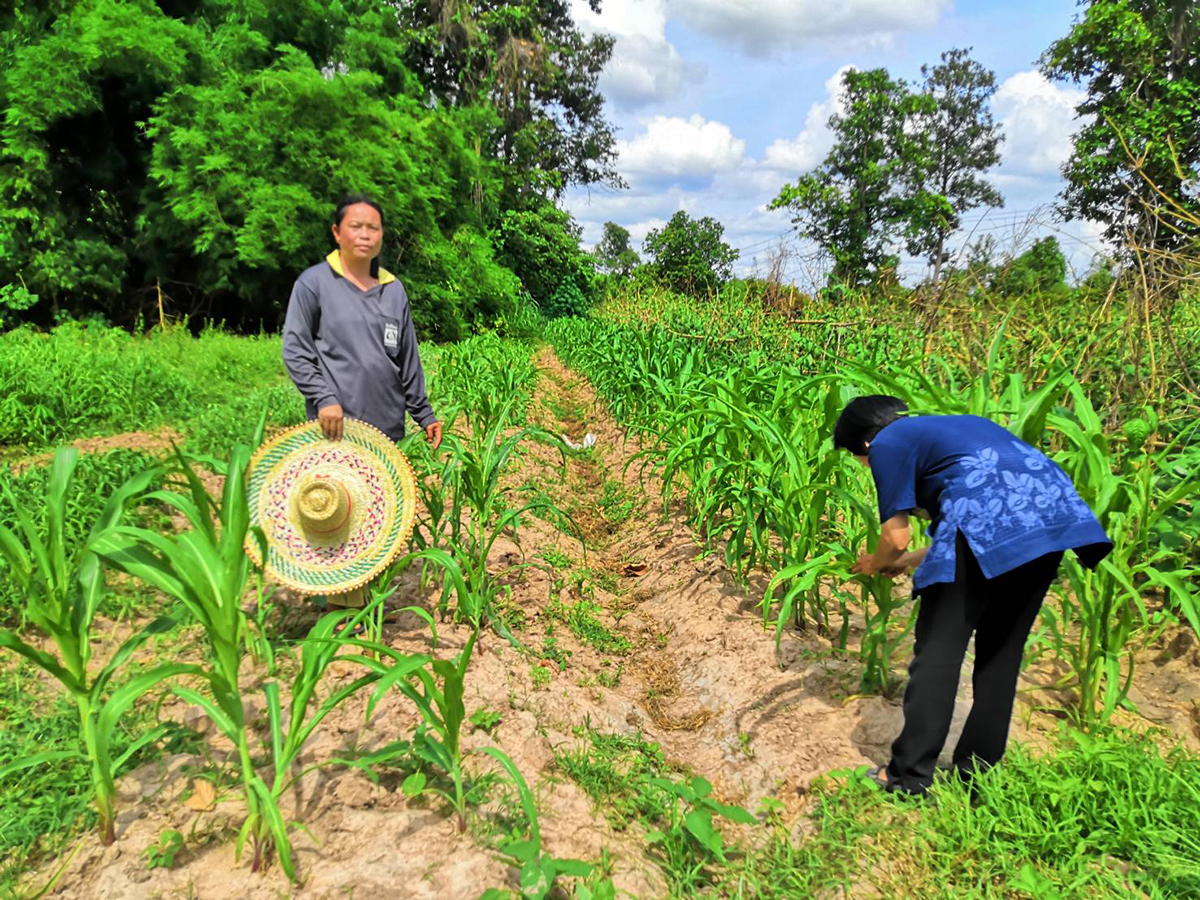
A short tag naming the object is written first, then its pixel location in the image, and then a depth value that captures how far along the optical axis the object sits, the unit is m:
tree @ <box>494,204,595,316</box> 19.61
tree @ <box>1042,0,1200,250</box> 12.62
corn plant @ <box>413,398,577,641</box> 2.62
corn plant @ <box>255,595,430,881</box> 1.37
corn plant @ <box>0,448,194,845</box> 1.38
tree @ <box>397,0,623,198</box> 18.53
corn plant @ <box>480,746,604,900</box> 1.34
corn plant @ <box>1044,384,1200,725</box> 1.88
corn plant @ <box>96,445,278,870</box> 1.42
